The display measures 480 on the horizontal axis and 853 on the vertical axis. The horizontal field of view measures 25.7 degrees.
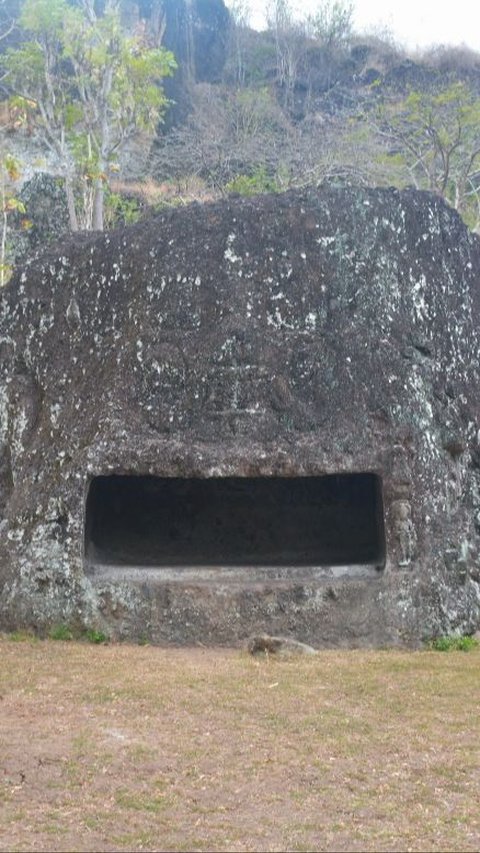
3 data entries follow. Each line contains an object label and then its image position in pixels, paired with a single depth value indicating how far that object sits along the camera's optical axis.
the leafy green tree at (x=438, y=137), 20.11
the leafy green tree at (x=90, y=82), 19.05
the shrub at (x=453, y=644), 7.86
